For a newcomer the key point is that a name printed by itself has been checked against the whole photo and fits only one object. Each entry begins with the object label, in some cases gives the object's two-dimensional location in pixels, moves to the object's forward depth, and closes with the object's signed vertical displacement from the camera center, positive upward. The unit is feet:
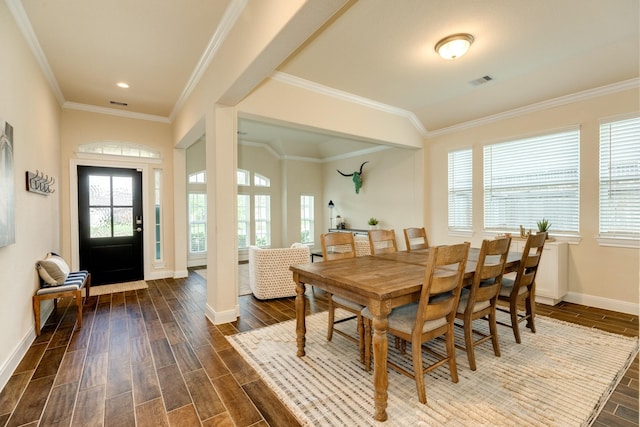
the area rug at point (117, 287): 14.89 -3.98
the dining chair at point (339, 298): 7.88 -2.58
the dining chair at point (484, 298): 7.25 -2.31
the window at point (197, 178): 22.39 +2.66
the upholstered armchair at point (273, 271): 13.37 -2.74
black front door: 15.72 -0.59
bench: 9.68 -2.63
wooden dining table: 5.82 -1.61
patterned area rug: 5.90 -4.10
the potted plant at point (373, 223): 21.83 -0.93
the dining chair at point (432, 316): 6.01 -2.44
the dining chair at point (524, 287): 8.66 -2.45
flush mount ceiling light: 9.36 +5.31
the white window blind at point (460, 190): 16.44 +1.14
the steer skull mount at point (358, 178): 23.39 +2.56
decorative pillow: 10.32 -2.07
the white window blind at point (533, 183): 12.84 +1.25
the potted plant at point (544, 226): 12.99 -0.75
